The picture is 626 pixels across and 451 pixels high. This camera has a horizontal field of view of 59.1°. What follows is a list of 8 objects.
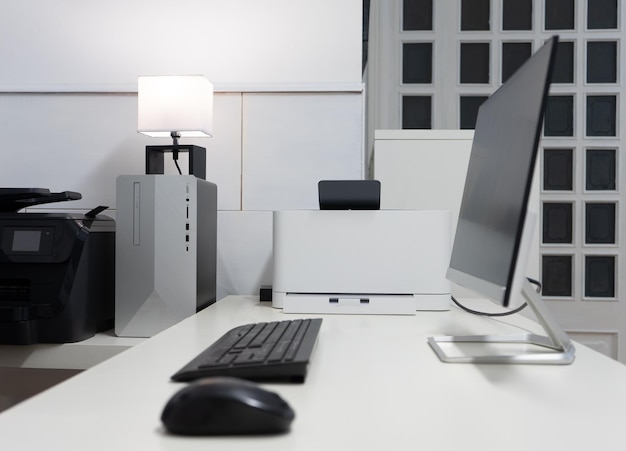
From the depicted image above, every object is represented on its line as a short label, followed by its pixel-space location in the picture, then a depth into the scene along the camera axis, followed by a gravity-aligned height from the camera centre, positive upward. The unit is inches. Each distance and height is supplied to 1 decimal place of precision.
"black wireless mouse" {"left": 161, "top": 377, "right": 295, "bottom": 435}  19.3 -6.6
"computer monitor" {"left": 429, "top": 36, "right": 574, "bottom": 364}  27.3 +1.0
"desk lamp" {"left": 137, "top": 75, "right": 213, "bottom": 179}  57.1 +12.2
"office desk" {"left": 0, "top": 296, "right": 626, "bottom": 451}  19.8 -7.8
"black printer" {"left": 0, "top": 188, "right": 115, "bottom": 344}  48.3 -4.6
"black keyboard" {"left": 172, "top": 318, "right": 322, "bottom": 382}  26.7 -6.9
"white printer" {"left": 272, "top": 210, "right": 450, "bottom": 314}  50.9 -2.4
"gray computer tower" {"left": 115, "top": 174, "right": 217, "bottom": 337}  52.0 -2.9
